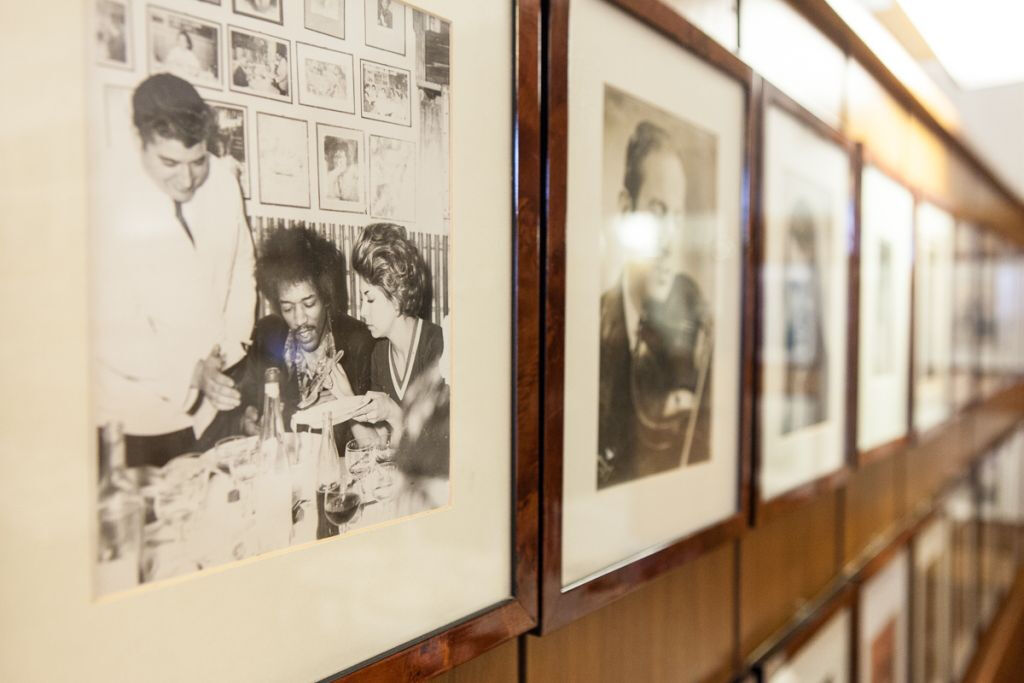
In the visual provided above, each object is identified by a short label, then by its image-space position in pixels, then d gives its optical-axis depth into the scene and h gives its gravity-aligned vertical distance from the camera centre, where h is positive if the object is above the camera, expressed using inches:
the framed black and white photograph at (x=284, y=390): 13.6 -1.7
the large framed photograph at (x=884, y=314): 50.3 +0.2
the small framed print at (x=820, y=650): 39.2 -19.6
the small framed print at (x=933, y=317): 62.6 +0.0
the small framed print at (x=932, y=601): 63.2 -26.5
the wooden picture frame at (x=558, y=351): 23.0 -1.2
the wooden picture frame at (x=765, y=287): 36.0 +1.4
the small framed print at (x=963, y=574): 76.0 -28.4
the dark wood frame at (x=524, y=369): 21.6 -1.7
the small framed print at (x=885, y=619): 51.4 -22.9
